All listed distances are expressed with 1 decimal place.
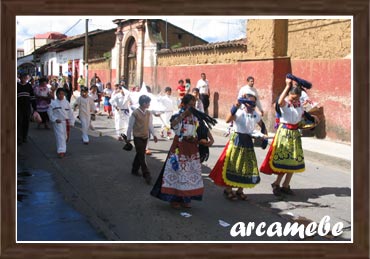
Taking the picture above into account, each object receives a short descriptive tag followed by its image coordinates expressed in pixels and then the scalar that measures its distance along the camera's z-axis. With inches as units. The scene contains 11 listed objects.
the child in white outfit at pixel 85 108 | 459.5
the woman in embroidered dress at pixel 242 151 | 277.0
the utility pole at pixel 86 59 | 708.4
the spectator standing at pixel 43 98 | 490.3
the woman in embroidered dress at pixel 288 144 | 287.7
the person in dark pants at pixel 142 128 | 328.5
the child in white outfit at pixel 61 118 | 398.9
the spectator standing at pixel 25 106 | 400.5
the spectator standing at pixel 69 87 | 476.7
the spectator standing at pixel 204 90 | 603.8
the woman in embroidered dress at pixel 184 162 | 259.4
